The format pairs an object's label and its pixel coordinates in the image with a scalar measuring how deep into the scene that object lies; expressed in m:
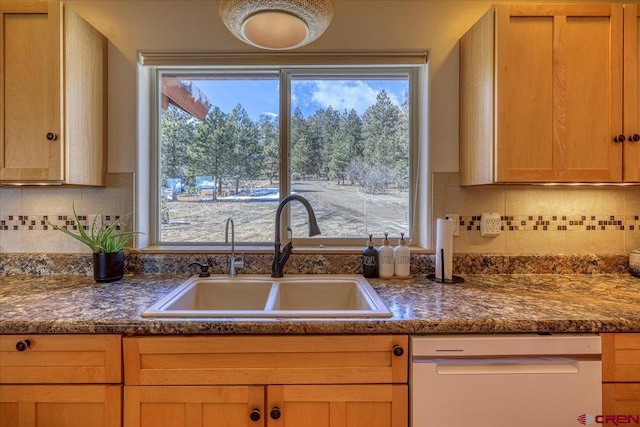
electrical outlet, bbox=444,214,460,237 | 1.67
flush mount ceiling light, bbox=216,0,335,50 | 0.93
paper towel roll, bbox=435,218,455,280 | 1.48
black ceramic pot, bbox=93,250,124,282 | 1.47
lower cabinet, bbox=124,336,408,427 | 1.01
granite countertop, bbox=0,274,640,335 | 1.00
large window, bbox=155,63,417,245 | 1.80
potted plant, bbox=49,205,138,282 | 1.47
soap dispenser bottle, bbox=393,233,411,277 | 1.56
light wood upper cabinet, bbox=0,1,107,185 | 1.36
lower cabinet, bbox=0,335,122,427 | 1.01
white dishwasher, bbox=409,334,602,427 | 1.00
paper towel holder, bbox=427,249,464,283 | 1.49
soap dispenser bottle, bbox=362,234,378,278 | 1.56
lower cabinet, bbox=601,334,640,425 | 1.02
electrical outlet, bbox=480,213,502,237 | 1.64
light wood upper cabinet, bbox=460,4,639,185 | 1.36
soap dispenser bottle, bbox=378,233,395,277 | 1.56
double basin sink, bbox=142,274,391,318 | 1.53
